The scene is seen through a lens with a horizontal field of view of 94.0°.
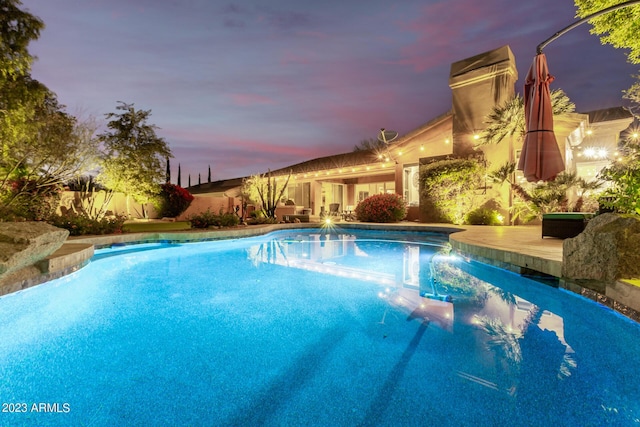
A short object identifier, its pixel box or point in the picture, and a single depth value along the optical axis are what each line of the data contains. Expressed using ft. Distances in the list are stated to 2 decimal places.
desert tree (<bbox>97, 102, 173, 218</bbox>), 48.93
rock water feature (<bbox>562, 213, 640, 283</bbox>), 10.77
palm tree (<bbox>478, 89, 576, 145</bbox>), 34.06
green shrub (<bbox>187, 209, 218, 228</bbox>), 36.63
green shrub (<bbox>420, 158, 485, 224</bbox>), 39.88
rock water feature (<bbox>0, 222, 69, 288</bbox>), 12.50
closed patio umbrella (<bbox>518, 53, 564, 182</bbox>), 20.35
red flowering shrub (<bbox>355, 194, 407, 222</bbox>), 45.09
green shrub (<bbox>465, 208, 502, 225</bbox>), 38.29
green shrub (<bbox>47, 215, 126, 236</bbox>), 28.02
